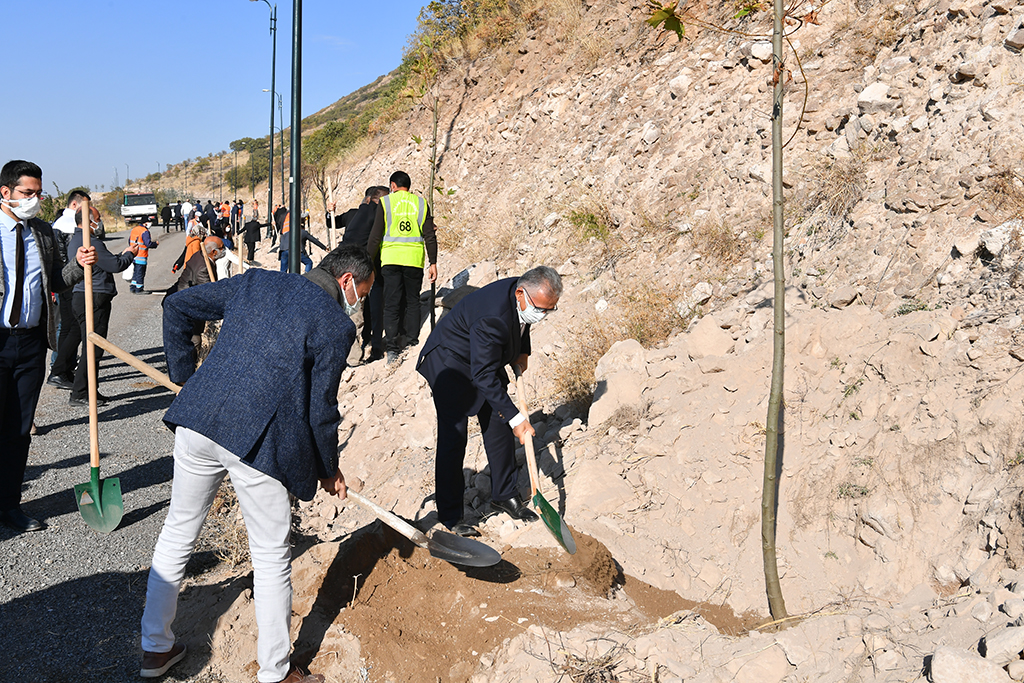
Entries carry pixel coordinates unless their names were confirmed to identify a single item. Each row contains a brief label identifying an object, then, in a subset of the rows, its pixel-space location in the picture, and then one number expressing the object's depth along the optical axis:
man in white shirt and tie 4.31
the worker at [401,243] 7.20
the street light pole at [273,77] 22.56
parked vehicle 36.94
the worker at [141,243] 7.58
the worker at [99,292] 6.53
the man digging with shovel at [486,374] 3.96
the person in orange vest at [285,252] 11.43
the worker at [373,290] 7.49
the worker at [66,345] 7.21
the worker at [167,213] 31.10
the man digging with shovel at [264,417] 2.76
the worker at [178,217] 37.62
